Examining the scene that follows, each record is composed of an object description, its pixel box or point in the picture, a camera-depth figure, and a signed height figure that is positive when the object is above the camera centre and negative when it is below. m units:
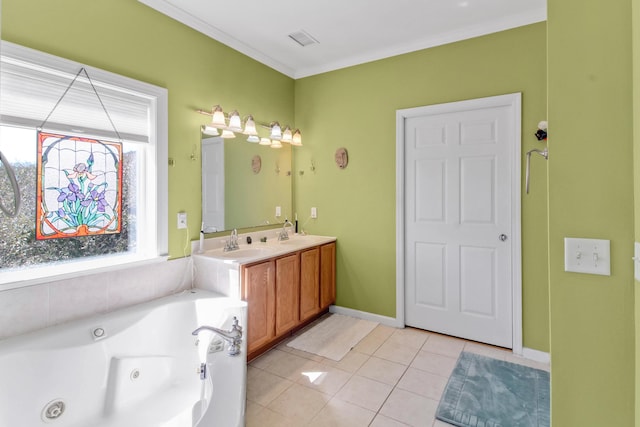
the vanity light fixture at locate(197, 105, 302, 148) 2.86 +0.80
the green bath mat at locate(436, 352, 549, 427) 1.99 -1.23
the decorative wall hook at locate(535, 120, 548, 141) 2.53 +0.62
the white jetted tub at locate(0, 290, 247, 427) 1.55 -0.83
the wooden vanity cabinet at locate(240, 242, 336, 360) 2.62 -0.73
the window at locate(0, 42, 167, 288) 1.86 +0.30
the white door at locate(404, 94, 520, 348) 2.91 -0.07
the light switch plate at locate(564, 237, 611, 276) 1.13 -0.16
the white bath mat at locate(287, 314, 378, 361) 2.90 -1.19
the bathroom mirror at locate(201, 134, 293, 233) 2.93 +0.28
